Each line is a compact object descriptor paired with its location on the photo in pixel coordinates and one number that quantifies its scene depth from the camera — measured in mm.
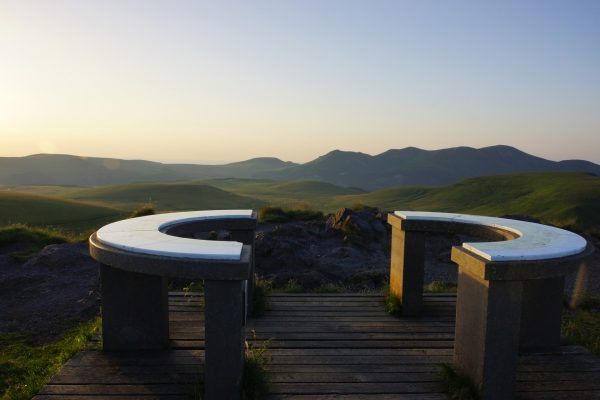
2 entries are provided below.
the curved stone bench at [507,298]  4023
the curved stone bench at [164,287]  3896
